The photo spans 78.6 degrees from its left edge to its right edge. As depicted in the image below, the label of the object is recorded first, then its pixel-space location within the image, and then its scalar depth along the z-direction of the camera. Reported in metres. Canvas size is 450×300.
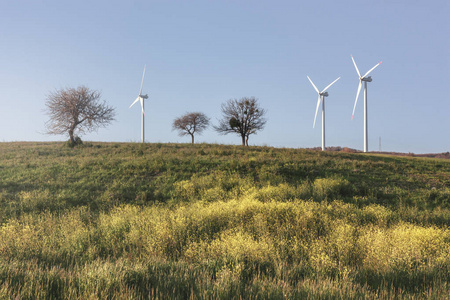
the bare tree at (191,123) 66.69
